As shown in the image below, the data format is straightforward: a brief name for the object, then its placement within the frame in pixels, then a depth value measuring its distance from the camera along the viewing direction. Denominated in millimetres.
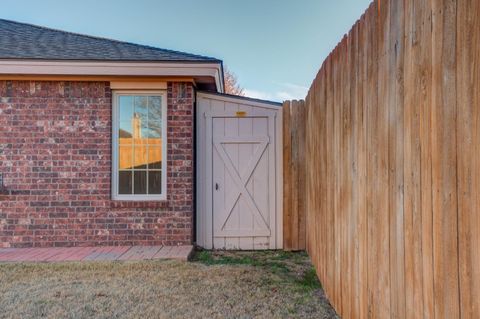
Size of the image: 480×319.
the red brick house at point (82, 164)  5203
